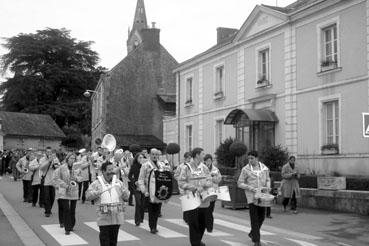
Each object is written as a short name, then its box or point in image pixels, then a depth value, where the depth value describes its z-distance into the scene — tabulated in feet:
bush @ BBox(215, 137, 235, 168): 86.38
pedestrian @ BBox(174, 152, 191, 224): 31.80
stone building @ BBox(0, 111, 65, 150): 171.63
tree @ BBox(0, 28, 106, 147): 199.31
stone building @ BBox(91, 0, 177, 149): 151.94
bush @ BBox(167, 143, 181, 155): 103.39
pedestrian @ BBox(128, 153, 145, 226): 42.22
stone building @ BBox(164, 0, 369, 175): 65.82
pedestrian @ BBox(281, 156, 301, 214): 54.24
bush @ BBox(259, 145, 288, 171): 75.31
